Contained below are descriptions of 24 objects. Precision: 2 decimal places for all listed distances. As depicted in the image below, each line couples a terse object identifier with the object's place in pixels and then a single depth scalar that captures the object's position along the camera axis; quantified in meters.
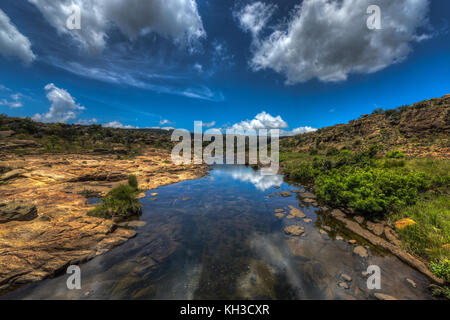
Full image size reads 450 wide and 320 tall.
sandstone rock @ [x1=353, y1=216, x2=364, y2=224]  10.68
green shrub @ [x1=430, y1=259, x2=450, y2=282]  5.63
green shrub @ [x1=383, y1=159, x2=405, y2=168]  16.44
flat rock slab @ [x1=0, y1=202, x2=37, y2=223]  7.96
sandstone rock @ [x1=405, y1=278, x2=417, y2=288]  5.93
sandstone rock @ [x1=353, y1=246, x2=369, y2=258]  7.74
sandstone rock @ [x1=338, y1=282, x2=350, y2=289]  6.02
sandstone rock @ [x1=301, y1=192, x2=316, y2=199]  16.54
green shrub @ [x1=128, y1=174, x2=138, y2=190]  17.04
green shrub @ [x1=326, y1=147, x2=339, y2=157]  35.77
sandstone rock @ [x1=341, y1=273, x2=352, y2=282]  6.33
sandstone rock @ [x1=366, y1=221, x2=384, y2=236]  9.26
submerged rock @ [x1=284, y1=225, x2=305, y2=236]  9.87
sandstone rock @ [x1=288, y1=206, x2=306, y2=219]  12.38
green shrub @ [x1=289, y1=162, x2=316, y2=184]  21.91
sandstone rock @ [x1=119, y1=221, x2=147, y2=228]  10.50
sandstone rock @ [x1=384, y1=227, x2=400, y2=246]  8.24
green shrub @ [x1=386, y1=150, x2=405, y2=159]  20.33
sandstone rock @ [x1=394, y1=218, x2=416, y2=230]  8.57
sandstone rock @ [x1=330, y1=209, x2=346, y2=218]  11.91
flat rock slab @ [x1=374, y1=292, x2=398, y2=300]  5.48
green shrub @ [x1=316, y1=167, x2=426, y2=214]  10.15
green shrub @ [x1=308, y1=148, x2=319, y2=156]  43.56
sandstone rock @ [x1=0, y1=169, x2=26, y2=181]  13.75
